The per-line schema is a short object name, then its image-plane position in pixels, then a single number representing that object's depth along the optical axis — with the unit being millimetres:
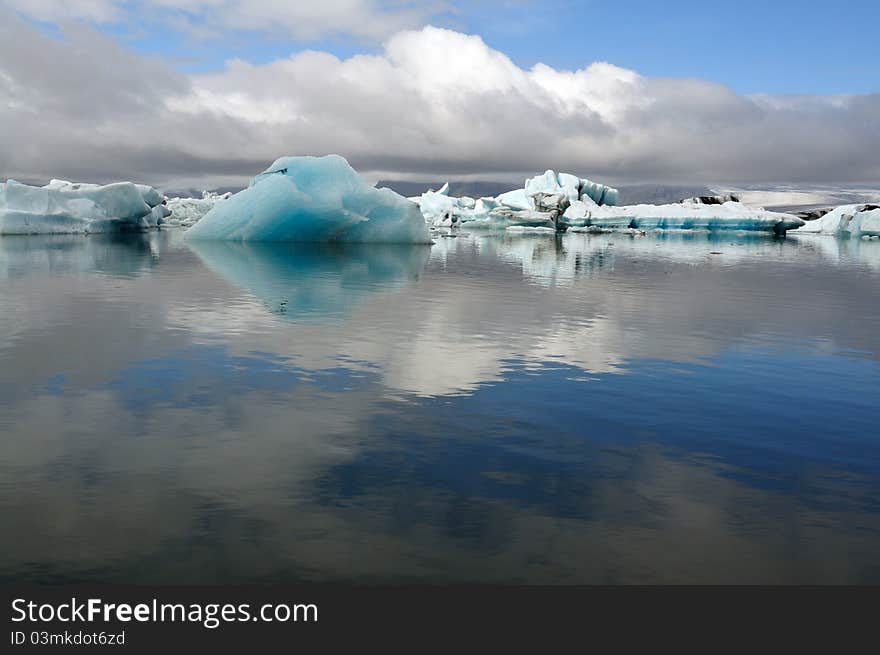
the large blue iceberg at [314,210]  32188
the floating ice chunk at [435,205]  83131
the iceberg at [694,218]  74500
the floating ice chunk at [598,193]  88812
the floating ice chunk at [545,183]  84812
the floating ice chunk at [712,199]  88875
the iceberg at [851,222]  69000
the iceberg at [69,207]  45156
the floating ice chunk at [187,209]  84438
